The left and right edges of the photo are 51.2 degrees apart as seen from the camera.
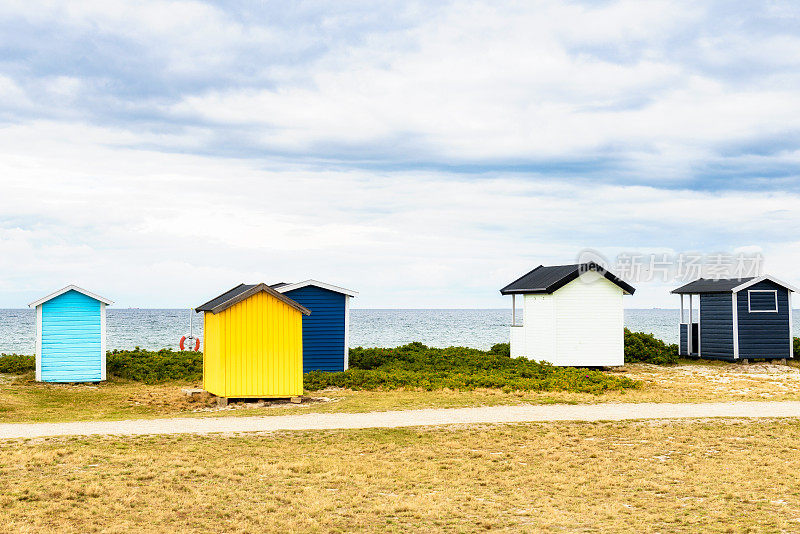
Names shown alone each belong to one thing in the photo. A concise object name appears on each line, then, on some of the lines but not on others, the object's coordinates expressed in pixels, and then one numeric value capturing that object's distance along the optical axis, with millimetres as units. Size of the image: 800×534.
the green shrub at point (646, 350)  33812
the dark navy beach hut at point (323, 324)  27406
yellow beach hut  19625
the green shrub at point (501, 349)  34531
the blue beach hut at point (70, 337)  26531
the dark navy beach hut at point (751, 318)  33000
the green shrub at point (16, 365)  28594
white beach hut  29312
